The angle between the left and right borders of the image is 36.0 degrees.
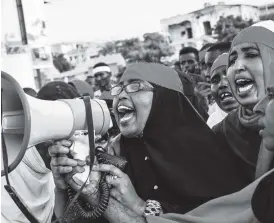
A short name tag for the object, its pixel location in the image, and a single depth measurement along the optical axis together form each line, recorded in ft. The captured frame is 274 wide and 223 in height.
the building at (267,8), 104.88
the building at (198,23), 118.93
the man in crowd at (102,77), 23.97
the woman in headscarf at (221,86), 10.48
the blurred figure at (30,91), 16.10
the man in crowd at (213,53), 13.41
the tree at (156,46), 131.40
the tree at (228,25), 102.19
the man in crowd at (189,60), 22.88
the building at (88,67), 124.57
